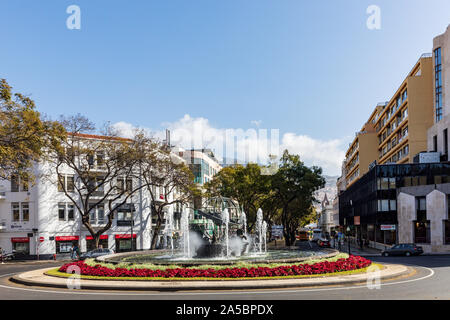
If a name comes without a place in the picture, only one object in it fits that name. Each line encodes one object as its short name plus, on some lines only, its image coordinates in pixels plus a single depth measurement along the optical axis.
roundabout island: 19.03
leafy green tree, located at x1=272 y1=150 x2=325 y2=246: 62.72
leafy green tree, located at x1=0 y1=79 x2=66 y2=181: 25.12
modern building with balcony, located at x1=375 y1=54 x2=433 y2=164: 65.12
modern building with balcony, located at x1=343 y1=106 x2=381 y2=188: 91.62
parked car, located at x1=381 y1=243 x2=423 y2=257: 43.97
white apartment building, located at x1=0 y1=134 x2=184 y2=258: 50.69
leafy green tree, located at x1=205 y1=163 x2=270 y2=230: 62.00
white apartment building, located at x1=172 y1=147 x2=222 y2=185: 86.06
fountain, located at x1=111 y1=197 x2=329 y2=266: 28.31
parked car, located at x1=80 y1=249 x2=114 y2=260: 41.34
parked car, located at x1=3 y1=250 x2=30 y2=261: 49.05
